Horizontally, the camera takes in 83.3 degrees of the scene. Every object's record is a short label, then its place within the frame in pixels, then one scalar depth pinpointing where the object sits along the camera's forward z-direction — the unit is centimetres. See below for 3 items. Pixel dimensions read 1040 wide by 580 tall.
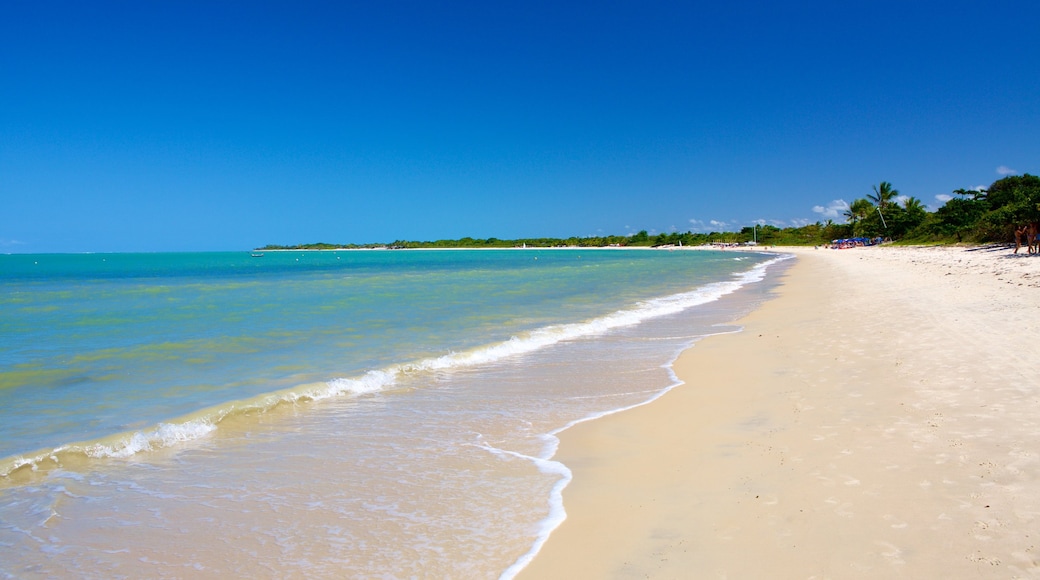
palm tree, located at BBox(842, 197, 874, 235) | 9994
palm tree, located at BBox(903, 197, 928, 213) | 8055
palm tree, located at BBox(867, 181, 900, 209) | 9244
